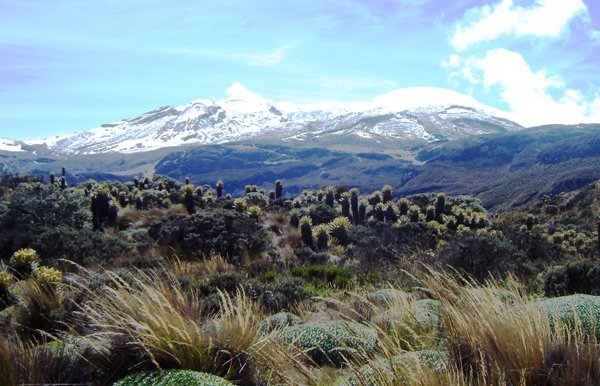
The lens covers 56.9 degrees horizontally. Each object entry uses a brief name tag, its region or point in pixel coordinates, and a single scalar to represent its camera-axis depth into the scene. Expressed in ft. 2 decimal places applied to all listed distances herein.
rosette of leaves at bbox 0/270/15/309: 23.41
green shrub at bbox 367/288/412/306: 24.37
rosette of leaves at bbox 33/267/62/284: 21.35
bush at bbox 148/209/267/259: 48.01
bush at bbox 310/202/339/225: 78.21
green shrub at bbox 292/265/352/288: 36.73
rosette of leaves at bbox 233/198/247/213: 73.55
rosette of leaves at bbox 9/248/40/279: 28.73
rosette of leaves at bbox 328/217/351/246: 65.16
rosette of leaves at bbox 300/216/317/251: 60.31
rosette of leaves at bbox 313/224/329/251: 60.79
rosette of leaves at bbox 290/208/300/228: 70.12
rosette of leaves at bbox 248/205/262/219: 66.69
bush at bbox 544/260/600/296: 29.04
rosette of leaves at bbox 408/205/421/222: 74.59
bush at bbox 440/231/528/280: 38.96
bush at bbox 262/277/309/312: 26.81
